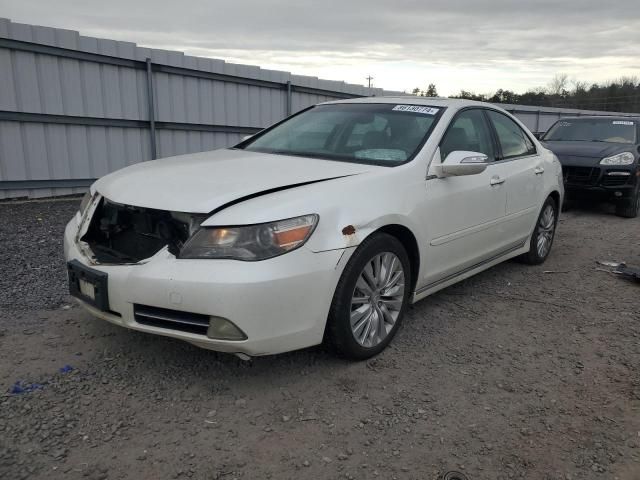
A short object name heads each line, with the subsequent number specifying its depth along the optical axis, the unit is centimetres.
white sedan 261
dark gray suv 837
